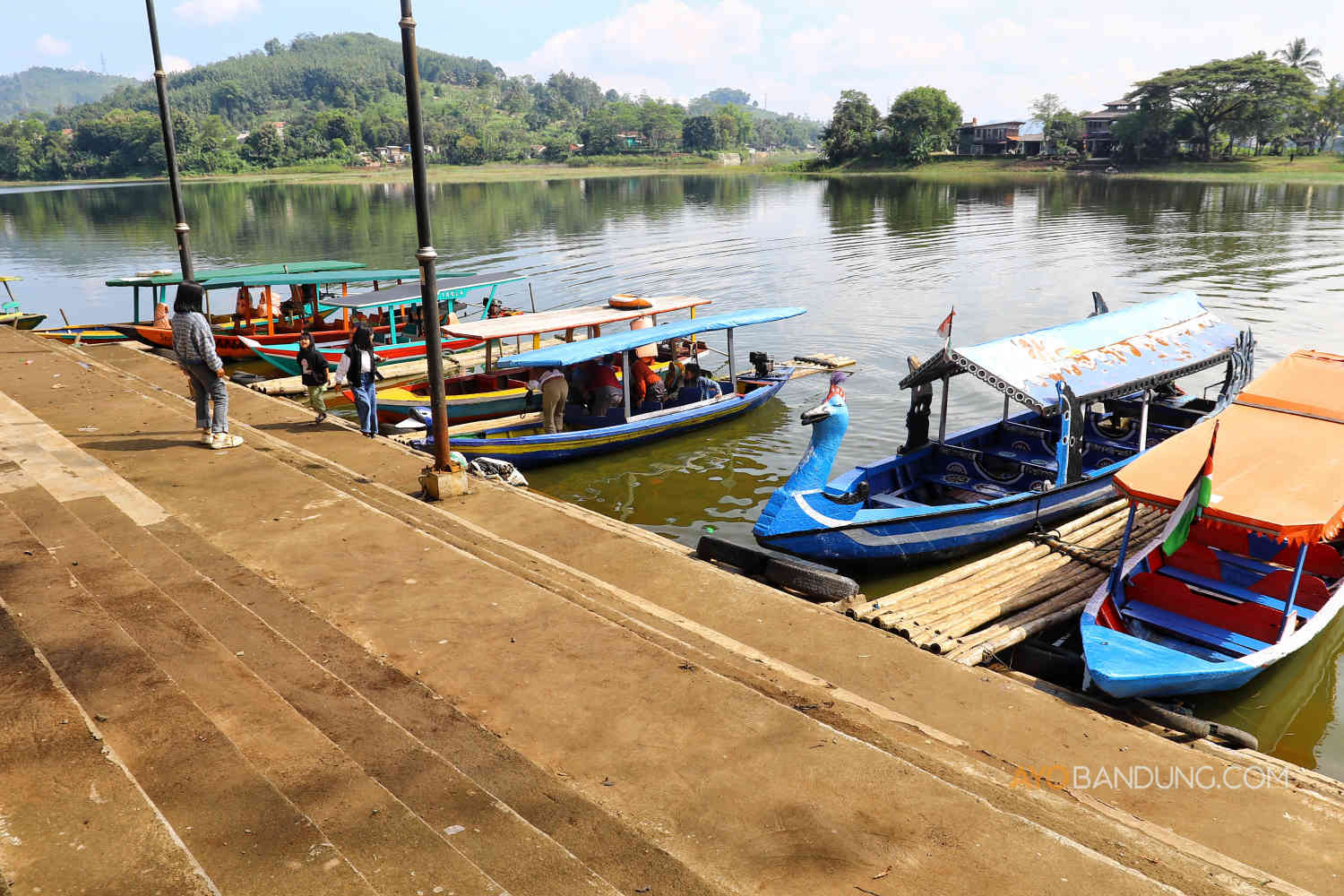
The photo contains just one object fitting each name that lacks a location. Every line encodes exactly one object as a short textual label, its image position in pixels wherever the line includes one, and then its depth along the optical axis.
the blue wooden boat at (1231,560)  7.66
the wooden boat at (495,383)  15.94
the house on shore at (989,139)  102.12
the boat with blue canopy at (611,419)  14.67
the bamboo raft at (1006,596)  7.94
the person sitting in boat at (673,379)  17.75
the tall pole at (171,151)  12.42
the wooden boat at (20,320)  24.58
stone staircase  4.01
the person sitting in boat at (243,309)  23.55
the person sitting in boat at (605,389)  16.20
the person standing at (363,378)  13.70
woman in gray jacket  10.46
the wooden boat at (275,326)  22.19
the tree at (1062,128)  97.38
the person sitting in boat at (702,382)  17.98
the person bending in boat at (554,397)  15.23
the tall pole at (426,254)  8.75
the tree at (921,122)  98.44
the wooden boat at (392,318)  20.77
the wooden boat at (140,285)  22.75
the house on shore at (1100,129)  93.81
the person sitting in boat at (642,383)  16.84
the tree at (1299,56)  98.19
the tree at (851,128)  104.94
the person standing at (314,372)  14.16
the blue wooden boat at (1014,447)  11.37
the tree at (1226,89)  79.44
